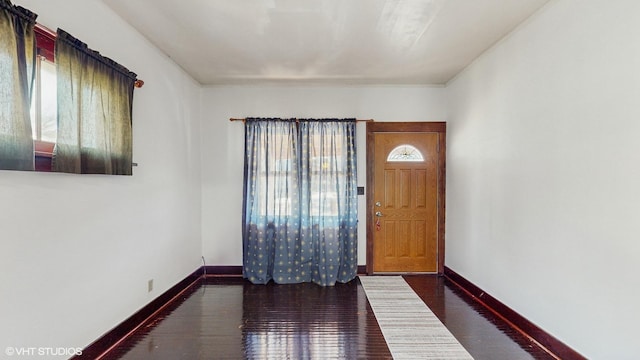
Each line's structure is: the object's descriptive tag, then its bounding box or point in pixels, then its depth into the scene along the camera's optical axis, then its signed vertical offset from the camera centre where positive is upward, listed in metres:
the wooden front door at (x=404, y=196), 4.10 -0.26
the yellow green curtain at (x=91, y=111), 1.82 +0.48
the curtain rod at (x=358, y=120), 4.03 +0.82
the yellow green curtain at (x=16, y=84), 1.45 +0.50
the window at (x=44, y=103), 1.70 +0.46
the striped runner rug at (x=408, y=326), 2.29 -1.40
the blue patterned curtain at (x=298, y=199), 3.90 -0.29
